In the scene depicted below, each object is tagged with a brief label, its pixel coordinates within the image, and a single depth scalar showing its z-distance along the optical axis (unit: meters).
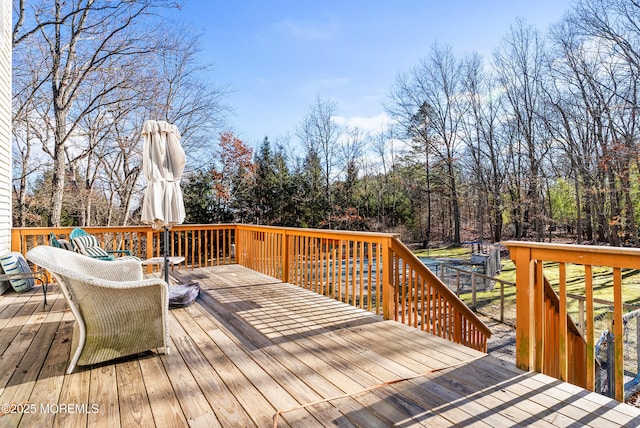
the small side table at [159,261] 4.36
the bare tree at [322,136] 18.53
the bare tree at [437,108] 18.39
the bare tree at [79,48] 8.76
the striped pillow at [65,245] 4.22
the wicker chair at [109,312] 2.27
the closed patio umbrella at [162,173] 3.62
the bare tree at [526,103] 15.03
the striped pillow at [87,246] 4.41
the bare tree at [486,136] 17.28
